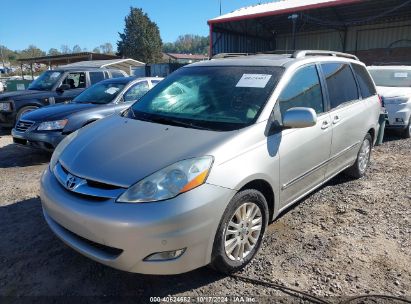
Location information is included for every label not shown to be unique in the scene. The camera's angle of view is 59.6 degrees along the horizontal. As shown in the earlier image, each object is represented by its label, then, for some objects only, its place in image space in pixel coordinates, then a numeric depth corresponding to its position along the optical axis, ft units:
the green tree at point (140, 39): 207.41
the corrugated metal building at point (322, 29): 61.31
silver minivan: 7.87
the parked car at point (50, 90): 28.86
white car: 25.91
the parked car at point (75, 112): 19.44
